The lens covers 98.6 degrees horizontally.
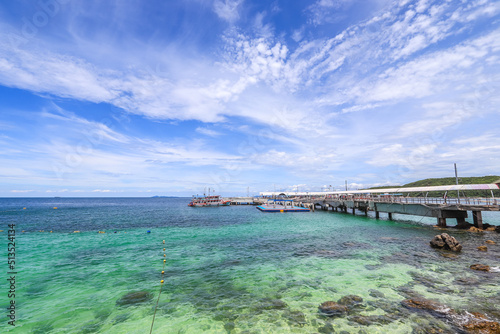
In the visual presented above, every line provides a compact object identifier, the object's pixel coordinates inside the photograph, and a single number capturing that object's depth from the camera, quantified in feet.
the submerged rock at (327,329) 29.62
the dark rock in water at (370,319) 31.55
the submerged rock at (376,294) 39.70
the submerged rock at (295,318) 32.00
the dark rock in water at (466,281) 43.98
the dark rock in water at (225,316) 33.74
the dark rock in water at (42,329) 31.52
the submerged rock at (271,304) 36.76
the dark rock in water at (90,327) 31.27
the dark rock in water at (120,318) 33.63
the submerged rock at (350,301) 36.99
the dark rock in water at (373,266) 54.39
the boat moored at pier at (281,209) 230.13
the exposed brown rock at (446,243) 67.72
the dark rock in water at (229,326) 31.24
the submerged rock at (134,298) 39.44
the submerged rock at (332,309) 34.45
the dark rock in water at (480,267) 50.76
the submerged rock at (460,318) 29.12
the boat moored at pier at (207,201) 351.46
